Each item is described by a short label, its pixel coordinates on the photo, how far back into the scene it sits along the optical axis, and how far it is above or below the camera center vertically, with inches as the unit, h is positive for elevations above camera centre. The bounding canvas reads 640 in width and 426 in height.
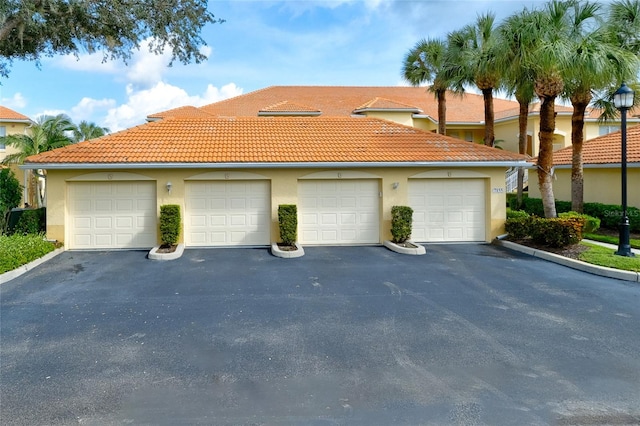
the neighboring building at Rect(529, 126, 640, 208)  629.9 +45.9
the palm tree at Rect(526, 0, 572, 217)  460.4 +156.1
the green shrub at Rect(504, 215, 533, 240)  496.1 -37.4
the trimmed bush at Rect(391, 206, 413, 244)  505.7 -28.6
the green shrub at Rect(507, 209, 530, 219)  568.0 -24.4
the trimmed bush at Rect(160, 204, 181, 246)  481.1 -25.2
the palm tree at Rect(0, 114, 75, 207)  877.2 +148.2
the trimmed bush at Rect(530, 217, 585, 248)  444.5 -38.3
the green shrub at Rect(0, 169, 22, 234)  526.0 +16.6
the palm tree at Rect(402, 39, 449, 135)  860.7 +300.0
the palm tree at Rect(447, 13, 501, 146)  717.3 +262.5
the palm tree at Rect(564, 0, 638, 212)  460.8 +166.2
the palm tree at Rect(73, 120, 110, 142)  1127.1 +214.3
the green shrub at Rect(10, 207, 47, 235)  503.8 -22.5
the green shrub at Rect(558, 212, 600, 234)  563.2 -39.0
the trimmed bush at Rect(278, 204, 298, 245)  492.7 -26.9
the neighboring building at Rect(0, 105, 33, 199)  1079.6 +228.2
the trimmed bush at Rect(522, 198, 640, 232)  590.9 -25.6
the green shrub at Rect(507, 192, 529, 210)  789.9 -6.6
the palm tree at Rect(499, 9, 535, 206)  496.4 +189.0
